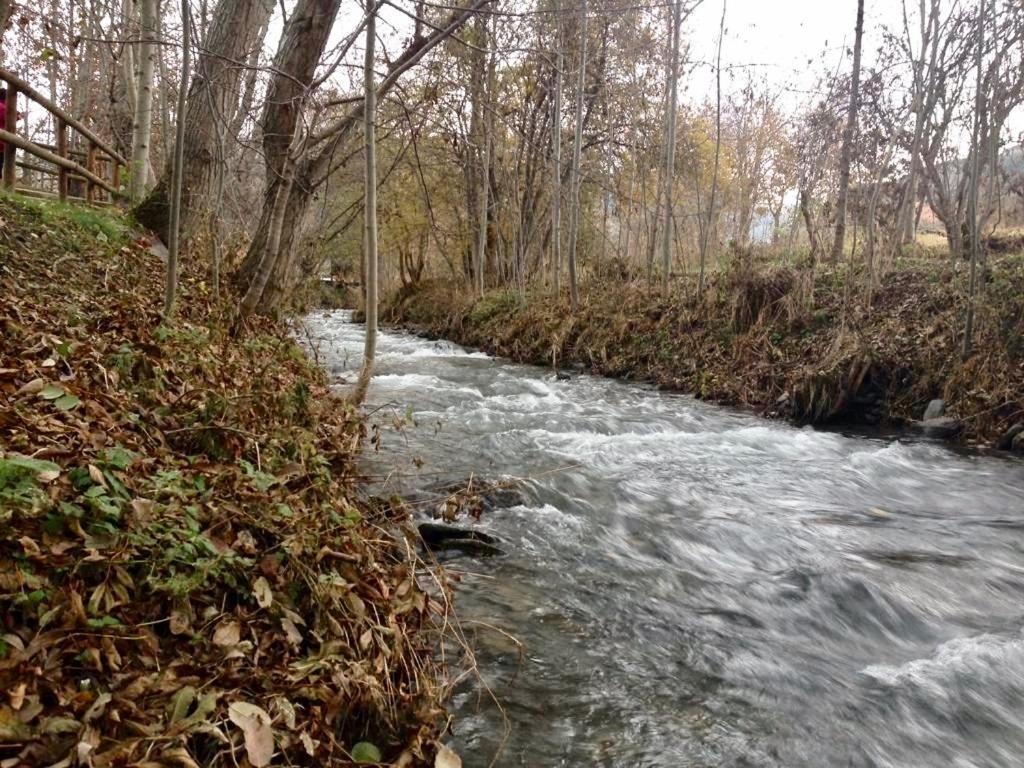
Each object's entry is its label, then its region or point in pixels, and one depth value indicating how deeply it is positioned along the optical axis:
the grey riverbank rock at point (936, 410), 9.29
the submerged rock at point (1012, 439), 8.25
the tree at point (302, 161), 6.11
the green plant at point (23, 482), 2.33
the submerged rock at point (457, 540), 4.64
